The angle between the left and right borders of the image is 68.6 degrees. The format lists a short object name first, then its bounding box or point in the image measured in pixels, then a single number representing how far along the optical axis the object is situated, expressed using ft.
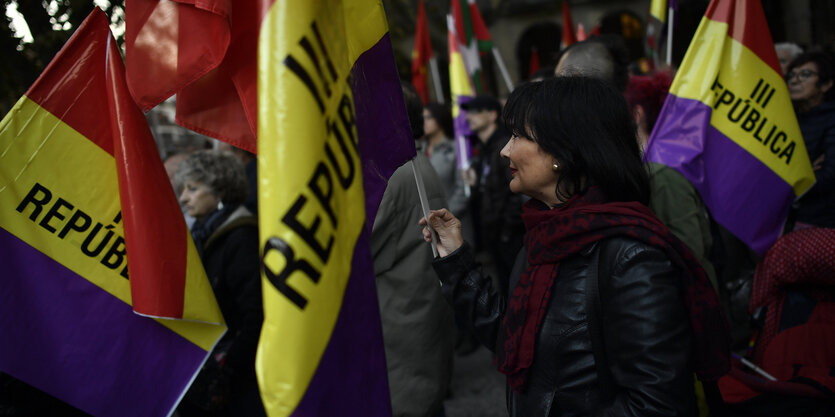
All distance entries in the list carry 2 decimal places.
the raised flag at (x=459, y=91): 18.33
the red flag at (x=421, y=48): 22.20
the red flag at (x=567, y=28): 23.48
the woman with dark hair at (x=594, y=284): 4.52
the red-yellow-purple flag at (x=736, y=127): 8.69
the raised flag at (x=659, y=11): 13.37
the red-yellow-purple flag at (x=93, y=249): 5.79
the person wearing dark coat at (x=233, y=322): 7.97
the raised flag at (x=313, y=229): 3.62
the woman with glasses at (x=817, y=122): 10.87
